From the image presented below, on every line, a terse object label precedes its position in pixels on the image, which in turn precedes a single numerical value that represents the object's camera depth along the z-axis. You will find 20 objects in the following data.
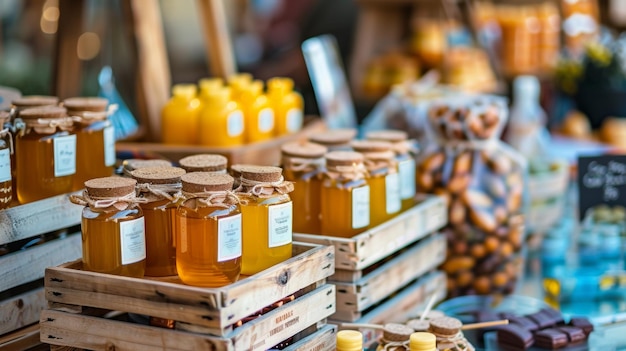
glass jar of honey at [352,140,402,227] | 2.02
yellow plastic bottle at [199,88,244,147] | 2.35
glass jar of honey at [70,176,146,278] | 1.53
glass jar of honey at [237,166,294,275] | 1.61
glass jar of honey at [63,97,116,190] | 1.95
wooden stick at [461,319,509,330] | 1.95
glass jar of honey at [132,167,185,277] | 1.61
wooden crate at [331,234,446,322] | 1.94
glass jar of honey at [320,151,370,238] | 1.90
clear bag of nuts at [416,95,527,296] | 2.45
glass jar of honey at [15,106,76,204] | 1.84
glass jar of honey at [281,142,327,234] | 1.96
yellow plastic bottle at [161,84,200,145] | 2.42
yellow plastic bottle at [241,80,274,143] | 2.46
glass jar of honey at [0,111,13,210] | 1.73
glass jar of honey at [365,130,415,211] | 2.19
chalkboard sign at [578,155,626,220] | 2.60
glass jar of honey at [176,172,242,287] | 1.51
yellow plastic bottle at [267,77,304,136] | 2.61
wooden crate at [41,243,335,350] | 1.45
